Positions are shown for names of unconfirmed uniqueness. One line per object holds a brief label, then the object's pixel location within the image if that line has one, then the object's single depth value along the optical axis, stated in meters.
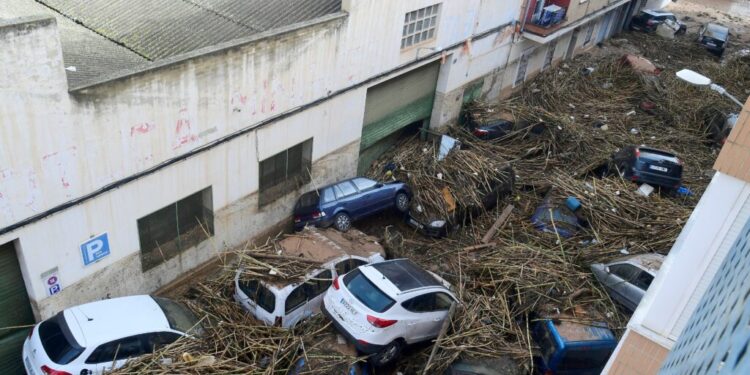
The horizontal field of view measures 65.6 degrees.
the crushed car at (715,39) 30.81
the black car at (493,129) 19.48
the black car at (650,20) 34.09
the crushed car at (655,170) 16.89
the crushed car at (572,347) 10.52
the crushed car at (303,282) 11.02
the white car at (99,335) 8.84
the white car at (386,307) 10.37
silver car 12.27
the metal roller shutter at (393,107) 16.98
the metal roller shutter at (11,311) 9.65
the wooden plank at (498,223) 14.73
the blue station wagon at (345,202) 14.65
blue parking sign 10.50
